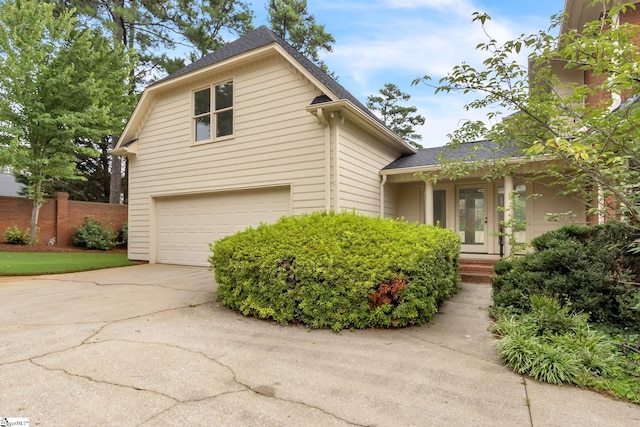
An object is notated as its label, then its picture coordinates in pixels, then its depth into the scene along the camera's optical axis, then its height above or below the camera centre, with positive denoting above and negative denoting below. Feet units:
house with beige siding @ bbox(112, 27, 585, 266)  24.63 +5.18
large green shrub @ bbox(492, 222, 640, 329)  12.29 -1.78
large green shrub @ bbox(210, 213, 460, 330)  13.10 -1.85
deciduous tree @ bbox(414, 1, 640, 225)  10.64 +4.73
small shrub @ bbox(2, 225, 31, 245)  38.04 -1.14
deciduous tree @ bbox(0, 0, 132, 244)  35.86 +15.28
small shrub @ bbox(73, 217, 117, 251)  42.86 -1.27
